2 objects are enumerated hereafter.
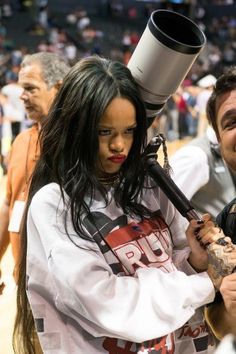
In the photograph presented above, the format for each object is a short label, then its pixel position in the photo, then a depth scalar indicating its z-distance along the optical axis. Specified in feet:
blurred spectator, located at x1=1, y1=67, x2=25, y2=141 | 26.73
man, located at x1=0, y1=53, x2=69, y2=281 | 6.81
